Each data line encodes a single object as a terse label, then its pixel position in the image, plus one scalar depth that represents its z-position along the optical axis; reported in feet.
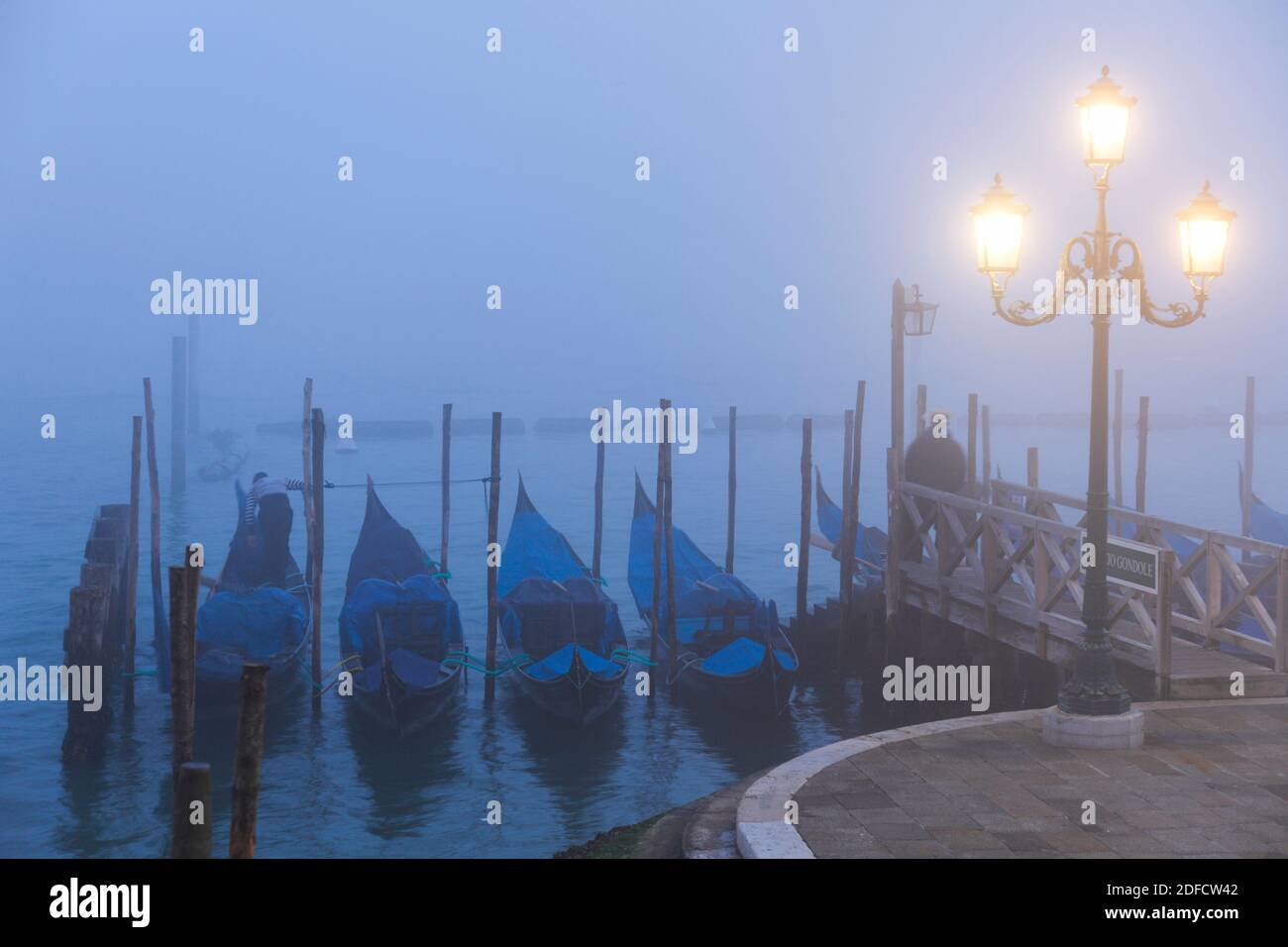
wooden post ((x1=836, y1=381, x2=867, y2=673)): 58.54
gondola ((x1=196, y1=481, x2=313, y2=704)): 52.80
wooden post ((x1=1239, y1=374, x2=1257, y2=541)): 75.87
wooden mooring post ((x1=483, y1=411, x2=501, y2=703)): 55.16
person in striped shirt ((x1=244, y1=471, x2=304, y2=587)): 69.05
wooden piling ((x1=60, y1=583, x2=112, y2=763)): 47.29
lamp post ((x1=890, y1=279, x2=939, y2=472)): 49.44
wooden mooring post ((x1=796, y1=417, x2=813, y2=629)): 60.18
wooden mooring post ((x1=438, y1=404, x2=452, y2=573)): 67.99
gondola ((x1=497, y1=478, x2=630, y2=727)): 52.90
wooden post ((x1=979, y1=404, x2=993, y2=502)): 75.10
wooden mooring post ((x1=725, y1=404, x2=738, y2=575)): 75.09
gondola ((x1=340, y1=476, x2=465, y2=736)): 52.16
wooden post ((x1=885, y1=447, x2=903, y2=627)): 46.85
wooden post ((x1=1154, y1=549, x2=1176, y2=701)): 29.58
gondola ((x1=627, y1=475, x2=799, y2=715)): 53.98
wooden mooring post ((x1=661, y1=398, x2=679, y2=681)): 57.00
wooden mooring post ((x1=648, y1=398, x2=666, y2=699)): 57.67
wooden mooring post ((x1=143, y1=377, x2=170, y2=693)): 63.16
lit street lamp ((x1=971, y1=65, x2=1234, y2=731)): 24.81
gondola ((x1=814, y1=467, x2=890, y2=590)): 70.28
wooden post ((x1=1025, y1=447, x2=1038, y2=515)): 51.16
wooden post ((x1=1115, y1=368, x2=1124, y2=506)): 79.82
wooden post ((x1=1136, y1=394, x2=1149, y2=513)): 66.48
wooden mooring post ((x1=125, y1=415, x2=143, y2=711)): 59.11
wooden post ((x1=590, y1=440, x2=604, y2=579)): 77.25
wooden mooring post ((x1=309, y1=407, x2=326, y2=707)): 55.47
